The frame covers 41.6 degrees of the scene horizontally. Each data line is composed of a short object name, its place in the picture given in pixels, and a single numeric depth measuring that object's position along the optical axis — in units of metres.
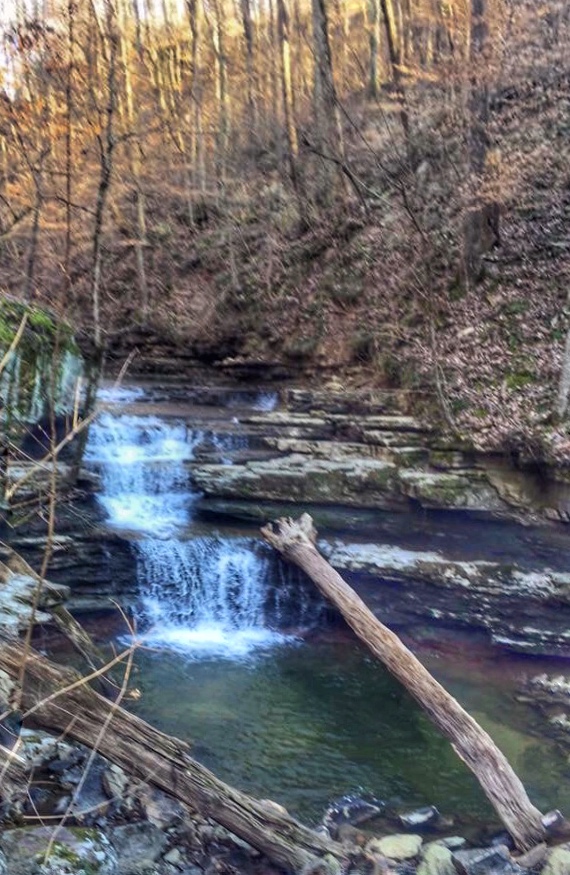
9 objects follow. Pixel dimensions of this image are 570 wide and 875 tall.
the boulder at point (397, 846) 6.04
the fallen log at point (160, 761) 5.37
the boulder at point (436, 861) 5.86
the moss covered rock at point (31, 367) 8.88
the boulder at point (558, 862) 5.79
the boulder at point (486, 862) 5.84
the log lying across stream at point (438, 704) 6.29
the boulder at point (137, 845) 5.25
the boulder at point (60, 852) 4.69
